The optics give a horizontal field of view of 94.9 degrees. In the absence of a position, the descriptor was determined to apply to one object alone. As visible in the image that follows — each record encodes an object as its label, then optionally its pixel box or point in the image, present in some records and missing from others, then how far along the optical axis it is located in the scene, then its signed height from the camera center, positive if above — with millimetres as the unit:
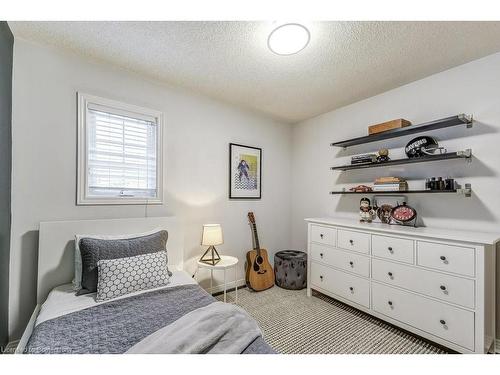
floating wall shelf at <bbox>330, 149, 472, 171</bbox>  1905 +290
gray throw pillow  1650 -477
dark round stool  2939 -1065
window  1996 +339
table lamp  2461 -525
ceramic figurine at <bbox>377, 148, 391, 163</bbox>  2434 +372
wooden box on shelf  2271 +671
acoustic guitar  2893 -1025
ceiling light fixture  1526 +1055
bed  1059 -746
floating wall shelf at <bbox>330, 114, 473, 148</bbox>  1904 +587
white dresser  1615 -736
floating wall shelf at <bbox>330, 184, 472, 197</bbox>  1918 -8
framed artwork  2969 +240
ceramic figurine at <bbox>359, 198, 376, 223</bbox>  2592 -236
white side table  2346 -789
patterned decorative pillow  1584 -628
